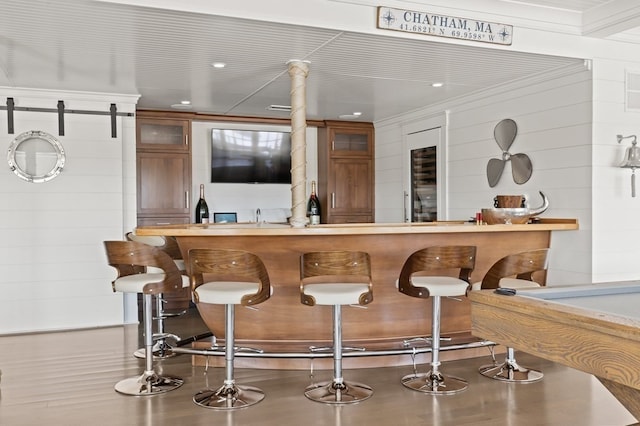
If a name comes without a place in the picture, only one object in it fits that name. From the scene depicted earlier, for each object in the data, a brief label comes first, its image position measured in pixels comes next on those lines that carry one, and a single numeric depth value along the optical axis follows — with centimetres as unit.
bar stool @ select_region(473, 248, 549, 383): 363
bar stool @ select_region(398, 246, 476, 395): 354
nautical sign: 377
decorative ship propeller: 510
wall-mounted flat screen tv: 716
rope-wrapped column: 423
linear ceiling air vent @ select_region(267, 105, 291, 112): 656
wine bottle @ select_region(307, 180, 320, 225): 745
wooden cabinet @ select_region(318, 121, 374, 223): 754
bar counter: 398
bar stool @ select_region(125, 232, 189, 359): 453
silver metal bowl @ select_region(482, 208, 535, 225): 448
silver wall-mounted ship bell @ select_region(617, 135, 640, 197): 452
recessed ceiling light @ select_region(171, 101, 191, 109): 630
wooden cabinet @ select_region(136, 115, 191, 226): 661
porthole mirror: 552
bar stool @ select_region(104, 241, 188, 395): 364
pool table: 159
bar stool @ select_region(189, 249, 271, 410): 326
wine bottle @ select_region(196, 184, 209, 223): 697
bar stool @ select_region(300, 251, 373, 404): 336
